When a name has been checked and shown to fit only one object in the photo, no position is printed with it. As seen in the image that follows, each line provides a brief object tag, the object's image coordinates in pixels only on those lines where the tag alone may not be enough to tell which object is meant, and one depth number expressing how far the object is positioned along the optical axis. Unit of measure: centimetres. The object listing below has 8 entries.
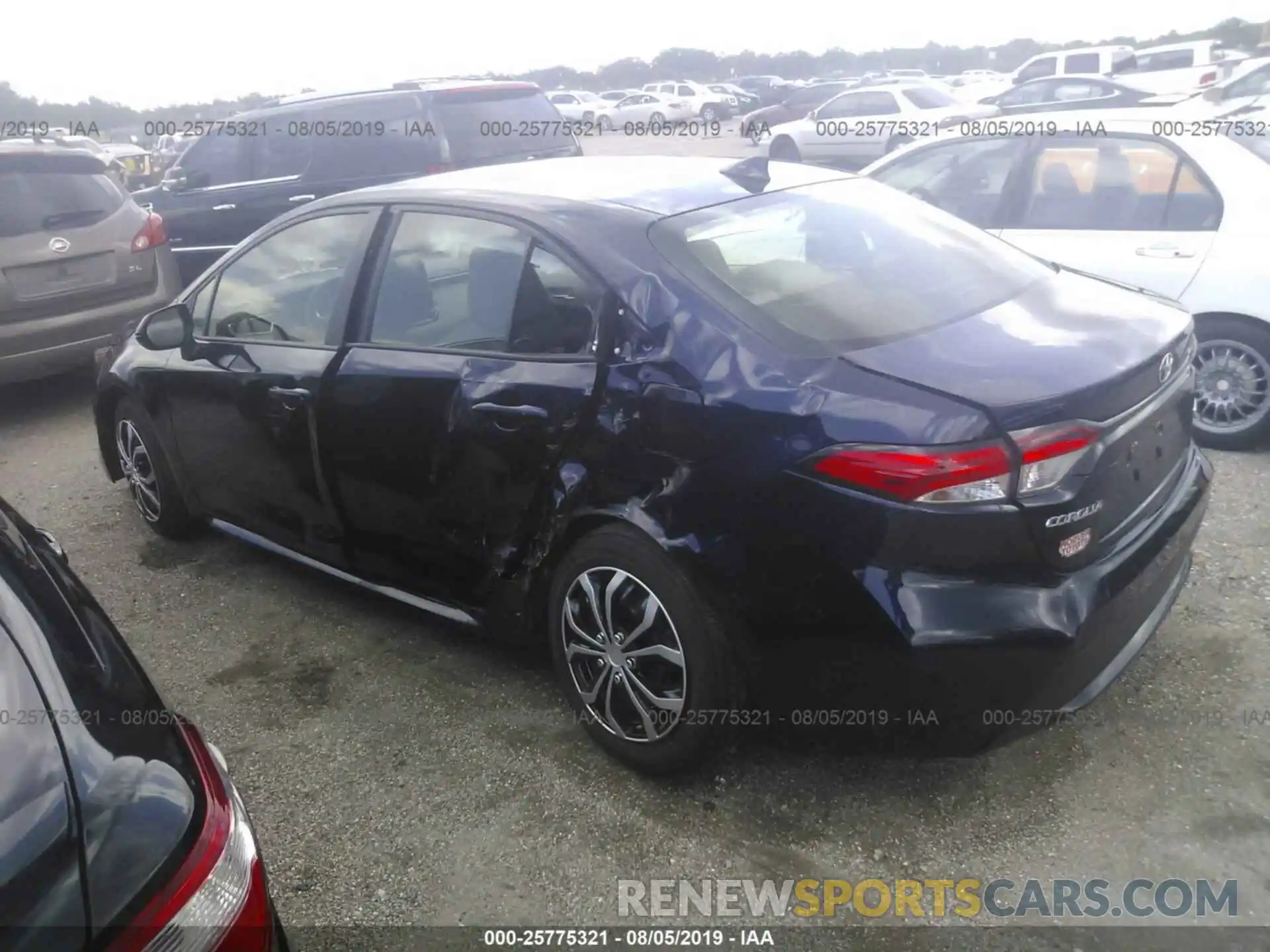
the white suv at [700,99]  3462
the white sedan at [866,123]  1636
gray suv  629
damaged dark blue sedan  233
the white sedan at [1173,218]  466
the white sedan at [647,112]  3281
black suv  805
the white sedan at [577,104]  3378
